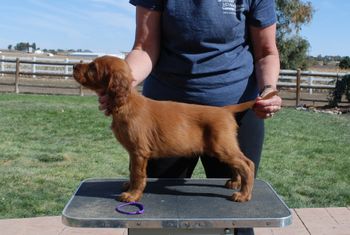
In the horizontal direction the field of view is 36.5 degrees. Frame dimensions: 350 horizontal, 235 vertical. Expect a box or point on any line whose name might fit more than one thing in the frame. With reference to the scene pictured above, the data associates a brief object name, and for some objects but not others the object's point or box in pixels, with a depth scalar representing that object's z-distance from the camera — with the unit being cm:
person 309
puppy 268
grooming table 251
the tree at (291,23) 3213
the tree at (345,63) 3716
